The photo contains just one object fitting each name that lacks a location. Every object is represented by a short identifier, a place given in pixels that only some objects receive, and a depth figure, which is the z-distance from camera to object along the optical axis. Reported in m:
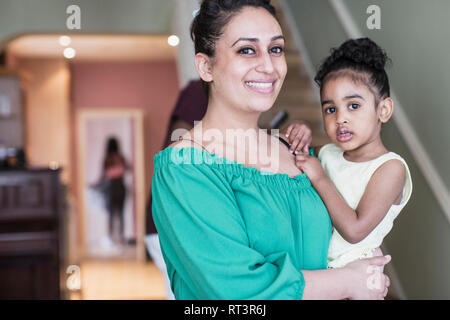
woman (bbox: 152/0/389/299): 0.86
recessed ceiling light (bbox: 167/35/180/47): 2.87
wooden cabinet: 3.46
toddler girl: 1.07
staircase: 3.02
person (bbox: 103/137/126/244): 6.68
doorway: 6.75
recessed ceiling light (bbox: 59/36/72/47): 5.54
